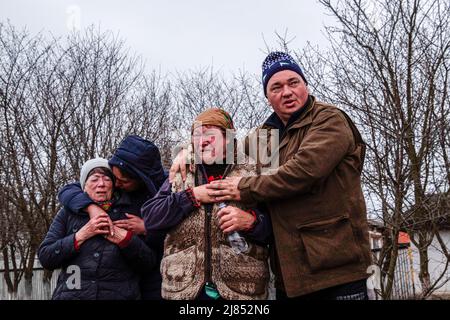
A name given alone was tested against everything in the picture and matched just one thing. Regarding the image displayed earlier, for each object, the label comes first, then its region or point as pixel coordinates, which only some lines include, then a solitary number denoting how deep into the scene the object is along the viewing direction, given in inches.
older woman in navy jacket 113.2
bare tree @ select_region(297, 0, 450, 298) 190.5
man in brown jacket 87.4
